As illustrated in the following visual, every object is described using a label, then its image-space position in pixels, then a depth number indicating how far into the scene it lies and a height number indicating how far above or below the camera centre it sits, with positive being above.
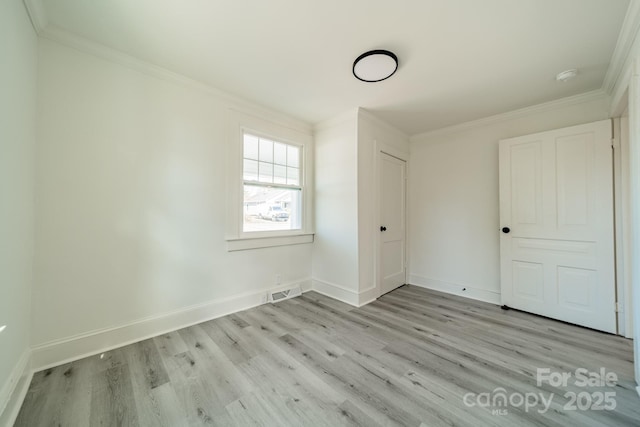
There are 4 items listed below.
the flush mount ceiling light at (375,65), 1.99 +1.33
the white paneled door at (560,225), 2.45 -0.12
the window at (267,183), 2.82 +0.43
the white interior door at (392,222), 3.53 -0.12
